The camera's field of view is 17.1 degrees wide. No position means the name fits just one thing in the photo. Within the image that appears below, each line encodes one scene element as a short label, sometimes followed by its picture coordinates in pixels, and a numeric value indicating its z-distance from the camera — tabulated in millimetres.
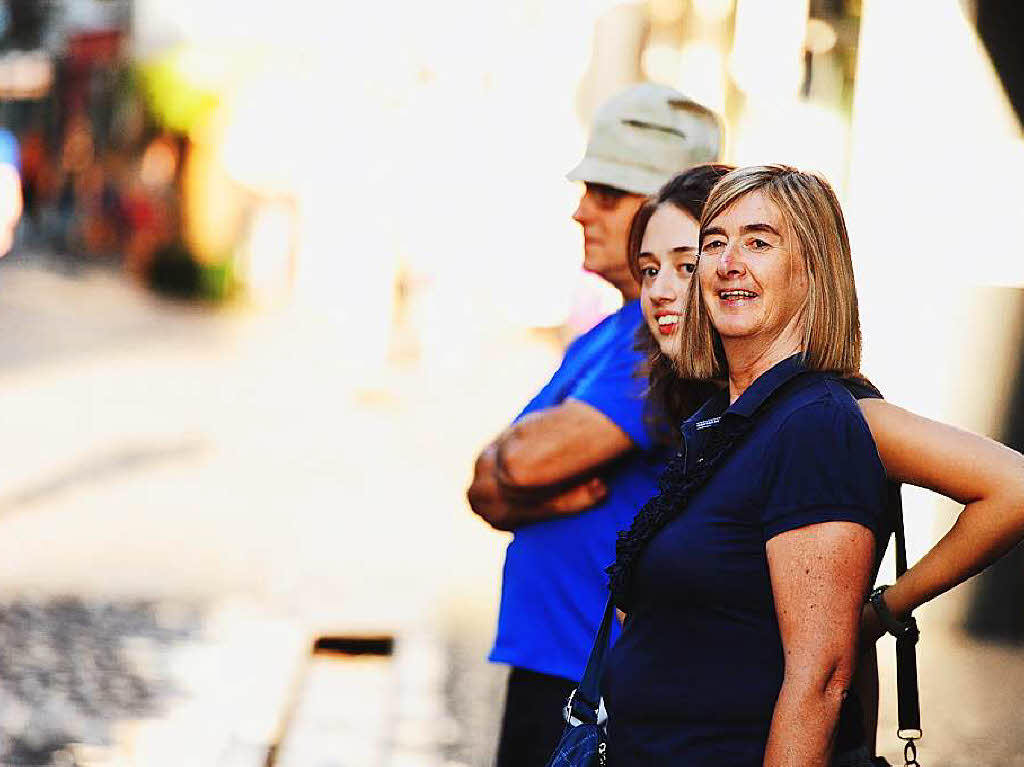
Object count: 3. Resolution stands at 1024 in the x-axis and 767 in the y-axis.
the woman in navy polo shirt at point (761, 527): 4232
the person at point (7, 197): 29257
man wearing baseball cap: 6215
